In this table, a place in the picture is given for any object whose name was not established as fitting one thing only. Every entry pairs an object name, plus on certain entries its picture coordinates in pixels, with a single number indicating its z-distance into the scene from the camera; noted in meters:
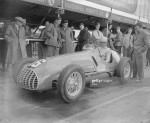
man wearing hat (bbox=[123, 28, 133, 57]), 9.98
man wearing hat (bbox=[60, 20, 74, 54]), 7.38
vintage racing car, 4.06
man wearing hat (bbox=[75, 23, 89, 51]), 7.97
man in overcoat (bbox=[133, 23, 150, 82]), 6.35
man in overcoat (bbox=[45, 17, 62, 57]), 6.89
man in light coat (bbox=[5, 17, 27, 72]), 6.53
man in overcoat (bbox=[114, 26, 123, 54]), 10.05
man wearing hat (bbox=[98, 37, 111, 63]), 5.53
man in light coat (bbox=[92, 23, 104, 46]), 7.43
